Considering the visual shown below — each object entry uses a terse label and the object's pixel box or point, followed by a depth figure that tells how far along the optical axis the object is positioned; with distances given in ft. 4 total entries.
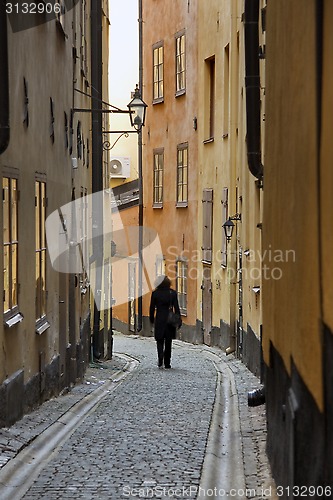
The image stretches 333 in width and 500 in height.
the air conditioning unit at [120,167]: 124.88
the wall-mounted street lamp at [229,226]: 63.82
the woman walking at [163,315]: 57.00
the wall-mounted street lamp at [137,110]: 54.80
